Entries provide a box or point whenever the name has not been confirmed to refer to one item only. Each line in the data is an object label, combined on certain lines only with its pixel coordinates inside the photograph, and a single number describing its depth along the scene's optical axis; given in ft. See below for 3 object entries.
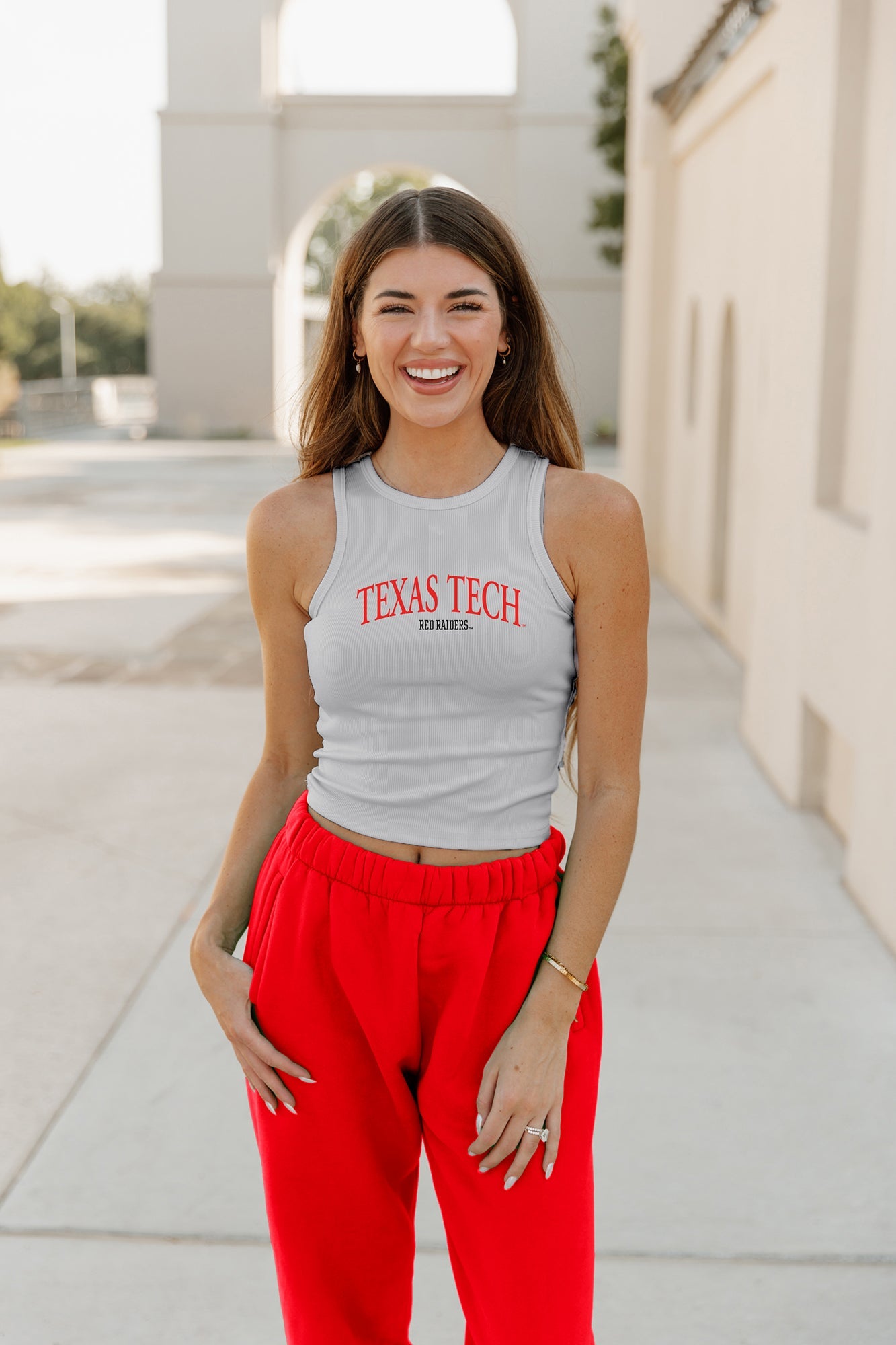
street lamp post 176.24
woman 5.49
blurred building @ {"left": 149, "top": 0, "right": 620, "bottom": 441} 104.01
